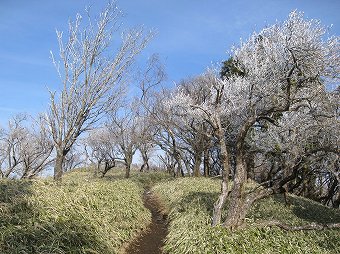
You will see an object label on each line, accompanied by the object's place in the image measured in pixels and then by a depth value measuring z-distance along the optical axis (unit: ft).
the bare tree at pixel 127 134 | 97.66
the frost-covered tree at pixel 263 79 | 30.50
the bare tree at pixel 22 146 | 93.91
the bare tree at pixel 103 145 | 115.59
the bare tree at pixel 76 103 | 42.27
